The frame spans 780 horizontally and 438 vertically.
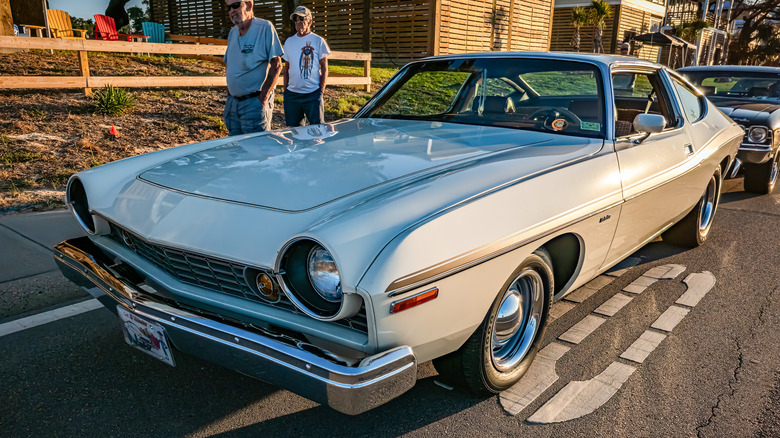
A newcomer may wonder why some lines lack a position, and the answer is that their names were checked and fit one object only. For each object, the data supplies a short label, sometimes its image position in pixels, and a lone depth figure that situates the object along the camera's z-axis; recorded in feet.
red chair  45.06
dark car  19.88
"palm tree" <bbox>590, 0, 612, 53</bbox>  86.99
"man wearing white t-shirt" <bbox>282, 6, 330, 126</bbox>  17.97
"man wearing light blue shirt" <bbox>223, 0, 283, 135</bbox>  15.39
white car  6.05
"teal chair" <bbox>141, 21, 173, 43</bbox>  50.40
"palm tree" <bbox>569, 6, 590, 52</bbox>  86.84
